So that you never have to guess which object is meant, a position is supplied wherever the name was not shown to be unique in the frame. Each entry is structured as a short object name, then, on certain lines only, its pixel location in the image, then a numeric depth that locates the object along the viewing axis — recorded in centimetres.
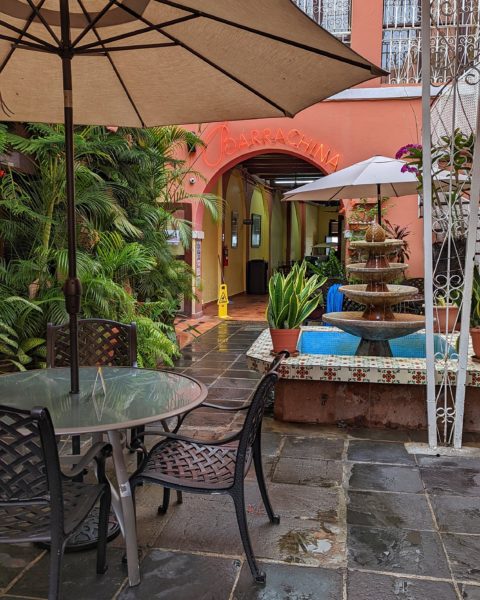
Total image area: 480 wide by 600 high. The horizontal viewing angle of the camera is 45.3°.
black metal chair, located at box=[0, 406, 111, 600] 159
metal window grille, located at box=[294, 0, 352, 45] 884
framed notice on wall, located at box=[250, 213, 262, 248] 1475
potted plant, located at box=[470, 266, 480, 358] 373
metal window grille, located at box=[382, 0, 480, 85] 852
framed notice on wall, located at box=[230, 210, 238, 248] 1287
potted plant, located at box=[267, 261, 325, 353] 402
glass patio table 199
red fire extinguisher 1172
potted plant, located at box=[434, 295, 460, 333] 588
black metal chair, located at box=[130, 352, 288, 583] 205
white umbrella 579
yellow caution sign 989
